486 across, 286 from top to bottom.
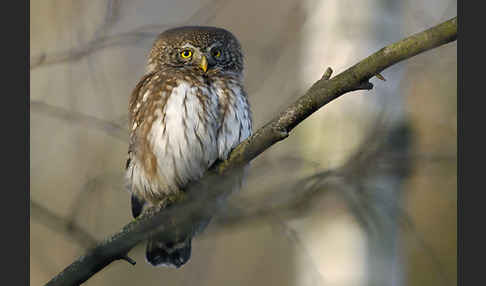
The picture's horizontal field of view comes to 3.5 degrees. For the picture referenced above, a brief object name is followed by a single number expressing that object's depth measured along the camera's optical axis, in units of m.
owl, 5.32
